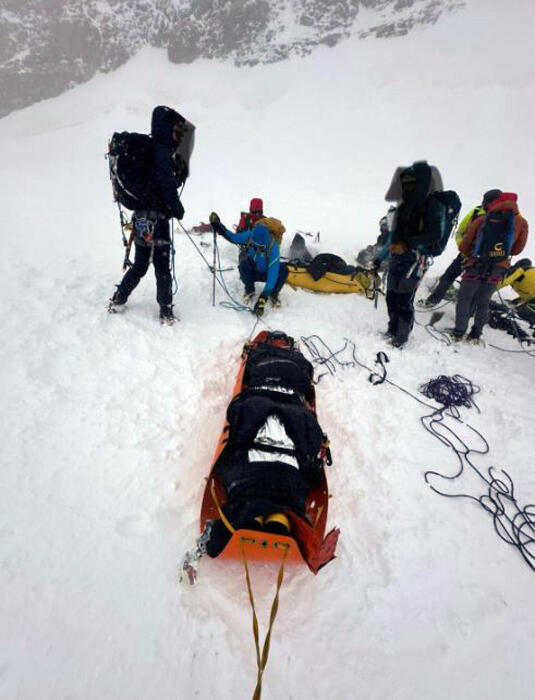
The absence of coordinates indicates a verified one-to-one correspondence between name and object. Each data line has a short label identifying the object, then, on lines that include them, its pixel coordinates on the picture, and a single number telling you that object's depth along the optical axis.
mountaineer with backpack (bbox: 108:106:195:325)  3.57
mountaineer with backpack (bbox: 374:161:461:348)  3.88
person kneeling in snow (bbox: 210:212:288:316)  5.08
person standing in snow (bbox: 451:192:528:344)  4.24
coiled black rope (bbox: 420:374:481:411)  3.77
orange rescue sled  1.95
